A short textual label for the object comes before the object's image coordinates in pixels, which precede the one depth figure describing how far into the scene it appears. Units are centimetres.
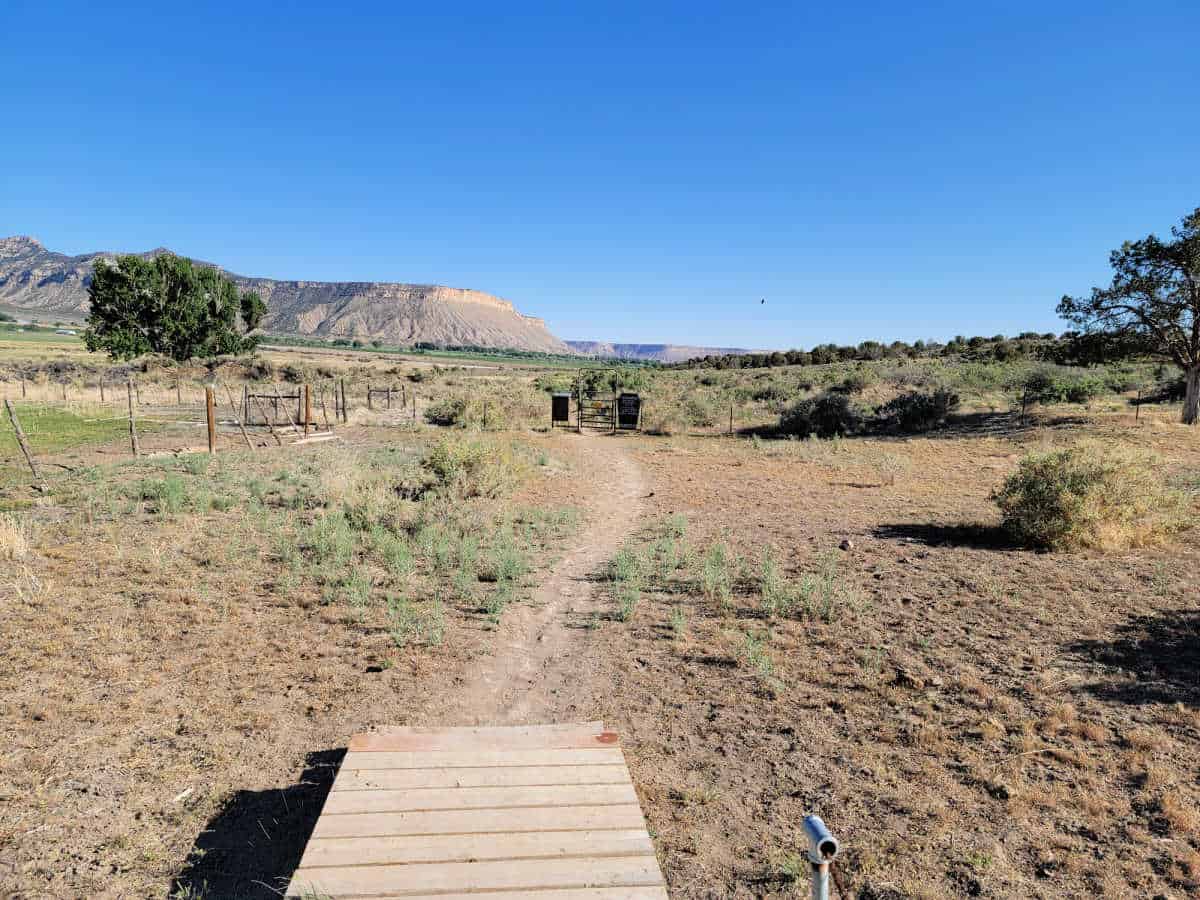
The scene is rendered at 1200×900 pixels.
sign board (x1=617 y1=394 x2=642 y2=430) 2647
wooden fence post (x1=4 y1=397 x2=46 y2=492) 1170
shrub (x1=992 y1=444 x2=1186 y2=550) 873
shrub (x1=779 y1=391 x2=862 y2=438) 2461
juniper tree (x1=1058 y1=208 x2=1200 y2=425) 1938
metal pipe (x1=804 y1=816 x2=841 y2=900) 233
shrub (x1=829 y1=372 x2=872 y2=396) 3148
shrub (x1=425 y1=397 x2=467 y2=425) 2592
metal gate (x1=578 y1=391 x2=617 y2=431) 2680
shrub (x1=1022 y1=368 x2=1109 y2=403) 2536
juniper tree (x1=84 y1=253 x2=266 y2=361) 4297
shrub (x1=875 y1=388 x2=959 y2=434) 2475
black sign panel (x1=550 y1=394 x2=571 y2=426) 2666
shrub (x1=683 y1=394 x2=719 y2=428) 2764
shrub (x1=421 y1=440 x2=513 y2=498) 1237
